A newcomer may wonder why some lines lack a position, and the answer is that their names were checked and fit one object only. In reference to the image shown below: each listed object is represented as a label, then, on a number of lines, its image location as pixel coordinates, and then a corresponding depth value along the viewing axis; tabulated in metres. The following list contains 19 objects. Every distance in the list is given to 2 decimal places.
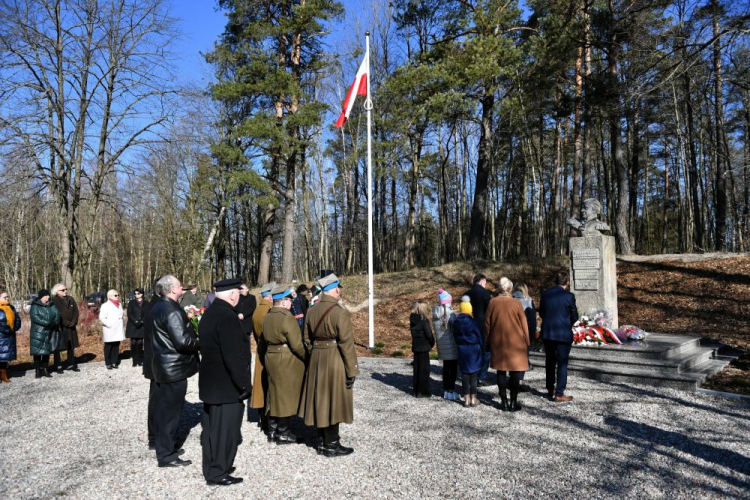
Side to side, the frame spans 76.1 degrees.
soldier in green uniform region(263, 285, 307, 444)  5.34
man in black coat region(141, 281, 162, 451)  5.07
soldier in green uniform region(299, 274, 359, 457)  5.02
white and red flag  12.31
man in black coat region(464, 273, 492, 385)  7.73
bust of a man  10.29
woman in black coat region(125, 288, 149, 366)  10.71
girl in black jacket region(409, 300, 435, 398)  7.31
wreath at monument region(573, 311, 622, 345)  8.98
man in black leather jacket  4.78
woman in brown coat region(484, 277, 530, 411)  6.32
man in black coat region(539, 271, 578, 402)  6.75
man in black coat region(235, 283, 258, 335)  9.77
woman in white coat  10.33
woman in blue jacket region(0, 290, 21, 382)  8.91
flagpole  12.34
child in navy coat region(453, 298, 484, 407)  6.67
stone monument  9.98
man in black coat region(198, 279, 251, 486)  4.41
